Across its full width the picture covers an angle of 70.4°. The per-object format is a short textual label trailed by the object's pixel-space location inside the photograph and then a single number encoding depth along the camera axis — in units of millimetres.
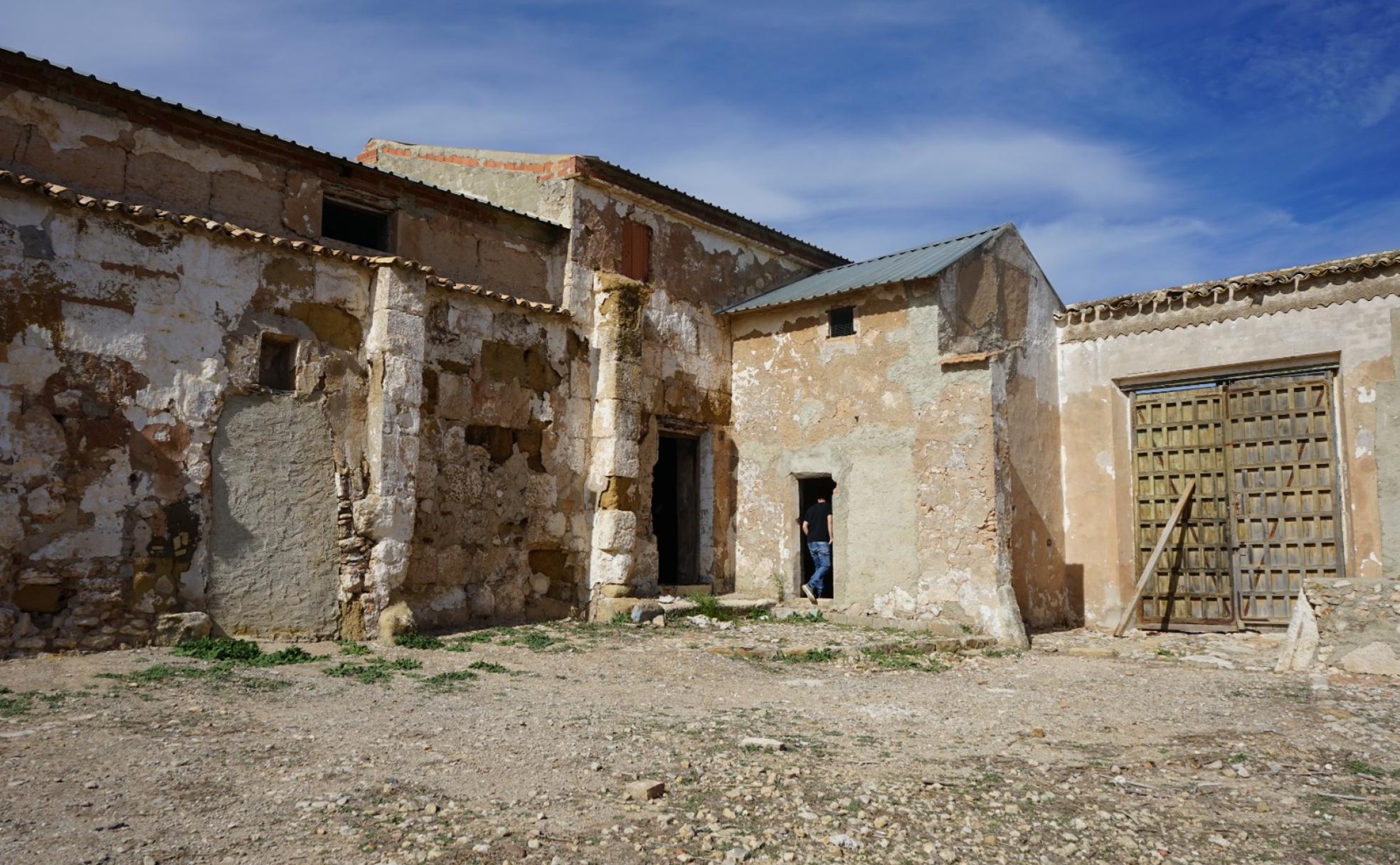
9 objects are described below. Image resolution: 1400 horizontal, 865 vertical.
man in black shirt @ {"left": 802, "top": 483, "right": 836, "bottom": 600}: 12883
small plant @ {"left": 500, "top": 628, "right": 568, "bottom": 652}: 9836
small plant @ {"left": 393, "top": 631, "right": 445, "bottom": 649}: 9445
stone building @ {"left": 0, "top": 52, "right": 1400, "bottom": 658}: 8328
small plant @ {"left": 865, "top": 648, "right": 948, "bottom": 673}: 9492
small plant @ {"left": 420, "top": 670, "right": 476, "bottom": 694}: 7566
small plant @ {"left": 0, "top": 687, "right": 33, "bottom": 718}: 5945
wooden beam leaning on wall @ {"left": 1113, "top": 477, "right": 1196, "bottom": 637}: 11844
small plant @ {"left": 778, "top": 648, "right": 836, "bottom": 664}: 9664
